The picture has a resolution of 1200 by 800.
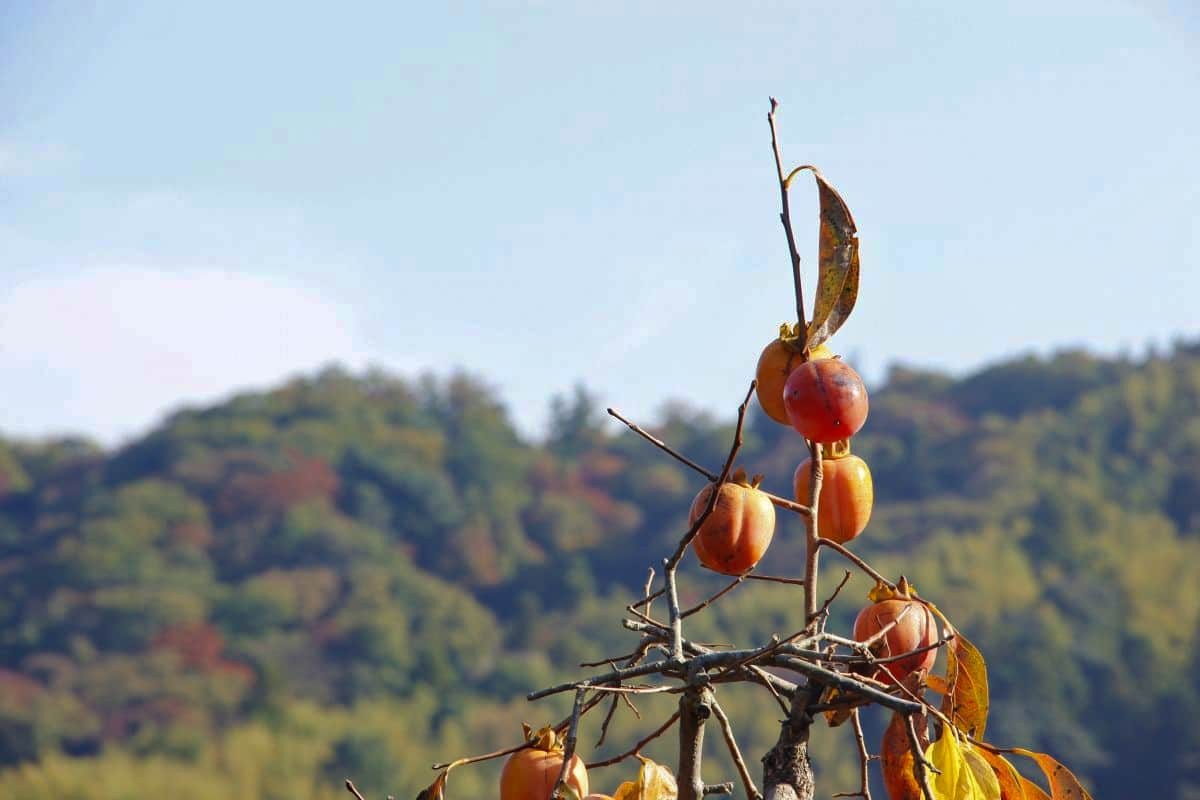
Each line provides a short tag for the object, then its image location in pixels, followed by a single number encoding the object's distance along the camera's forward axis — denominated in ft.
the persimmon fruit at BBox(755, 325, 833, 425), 11.06
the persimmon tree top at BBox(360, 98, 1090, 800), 10.40
